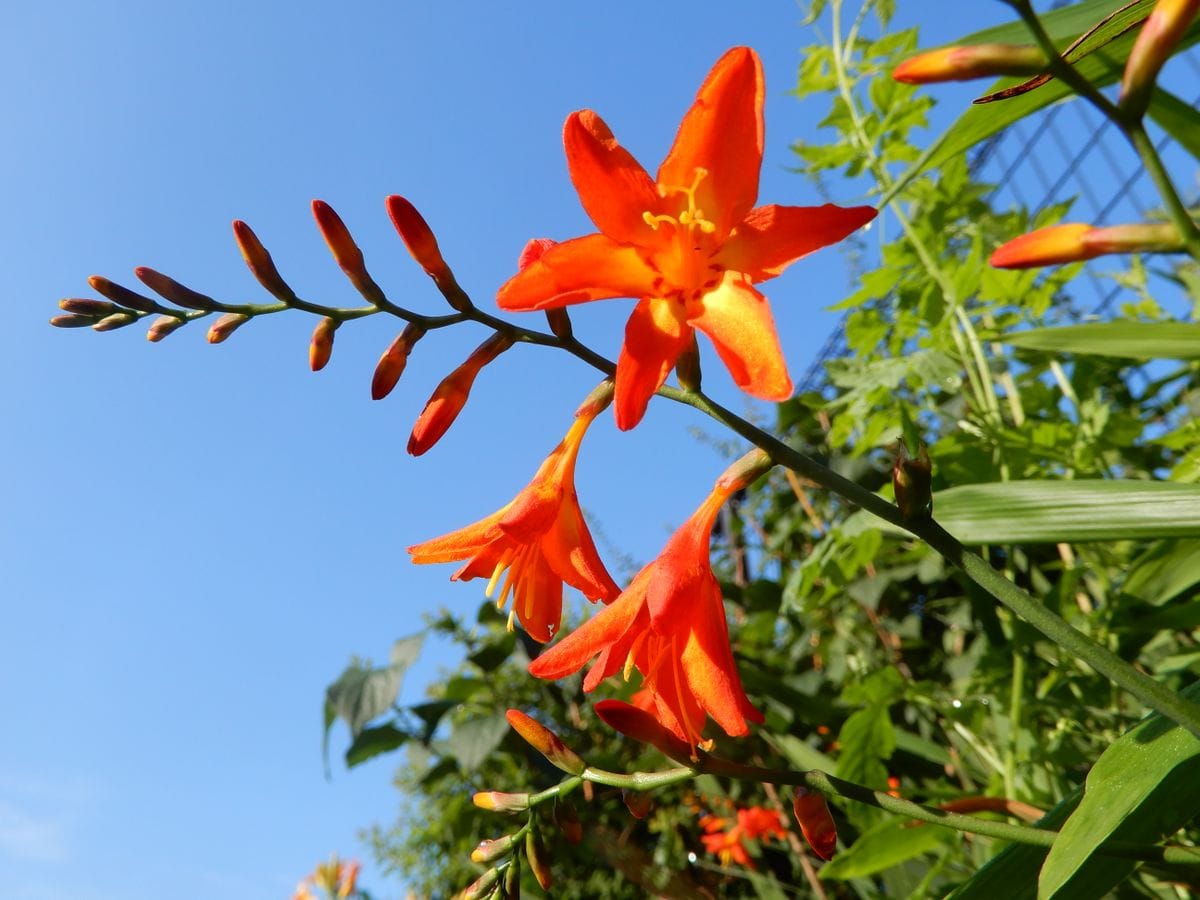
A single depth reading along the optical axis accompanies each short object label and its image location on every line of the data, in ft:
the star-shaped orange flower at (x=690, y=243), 0.32
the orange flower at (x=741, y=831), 0.99
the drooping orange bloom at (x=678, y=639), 0.35
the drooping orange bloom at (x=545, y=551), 0.41
